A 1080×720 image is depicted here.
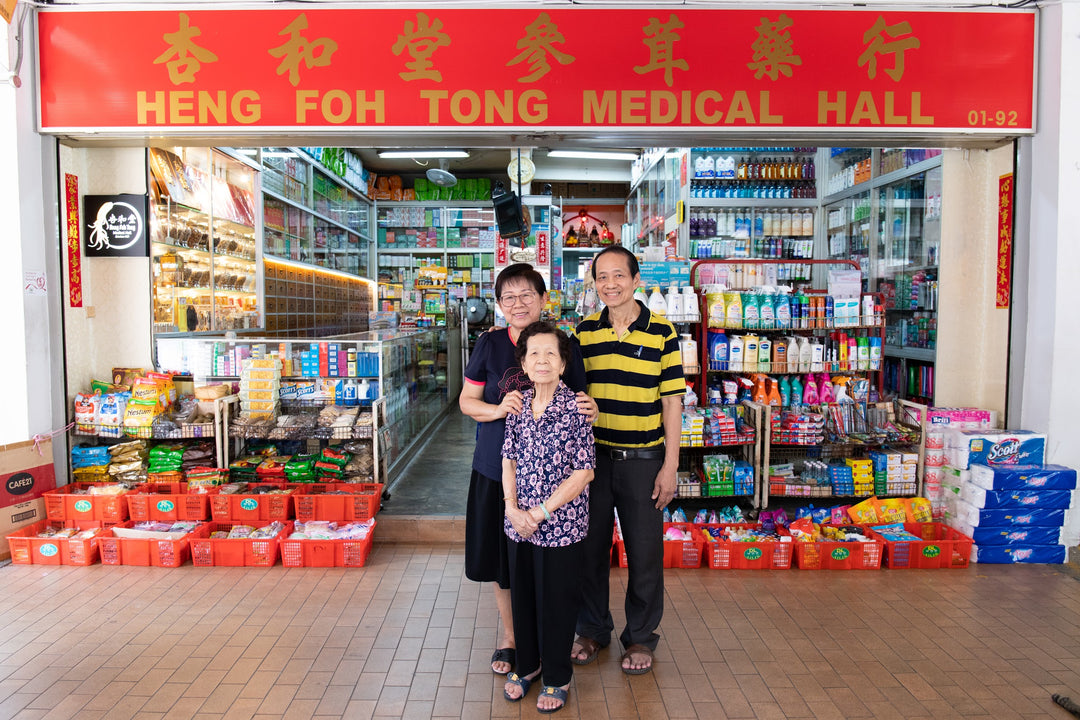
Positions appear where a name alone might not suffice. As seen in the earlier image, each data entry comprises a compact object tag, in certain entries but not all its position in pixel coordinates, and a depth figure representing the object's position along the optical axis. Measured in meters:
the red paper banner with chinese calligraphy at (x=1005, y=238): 4.50
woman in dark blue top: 2.70
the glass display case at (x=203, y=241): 5.46
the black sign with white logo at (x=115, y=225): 4.80
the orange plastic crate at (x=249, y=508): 4.37
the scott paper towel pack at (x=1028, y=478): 4.14
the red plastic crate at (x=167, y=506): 4.36
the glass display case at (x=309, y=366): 5.01
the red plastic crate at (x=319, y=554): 4.06
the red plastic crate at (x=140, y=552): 4.04
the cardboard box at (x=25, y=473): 4.16
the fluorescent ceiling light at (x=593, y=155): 11.59
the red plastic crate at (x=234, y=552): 4.05
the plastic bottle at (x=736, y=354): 4.75
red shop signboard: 4.14
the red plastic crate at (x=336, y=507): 4.39
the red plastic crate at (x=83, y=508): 4.32
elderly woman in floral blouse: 2.46
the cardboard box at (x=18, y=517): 4.16
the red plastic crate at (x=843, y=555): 4.04
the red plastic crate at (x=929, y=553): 4.07
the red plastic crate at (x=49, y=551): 4.06
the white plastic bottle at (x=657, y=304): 4.62
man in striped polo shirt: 2.90
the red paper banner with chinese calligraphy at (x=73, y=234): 4.60
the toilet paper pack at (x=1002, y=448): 4.25
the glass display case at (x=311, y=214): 8.26
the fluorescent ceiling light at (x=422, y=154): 10.83
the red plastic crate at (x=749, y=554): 4.04
